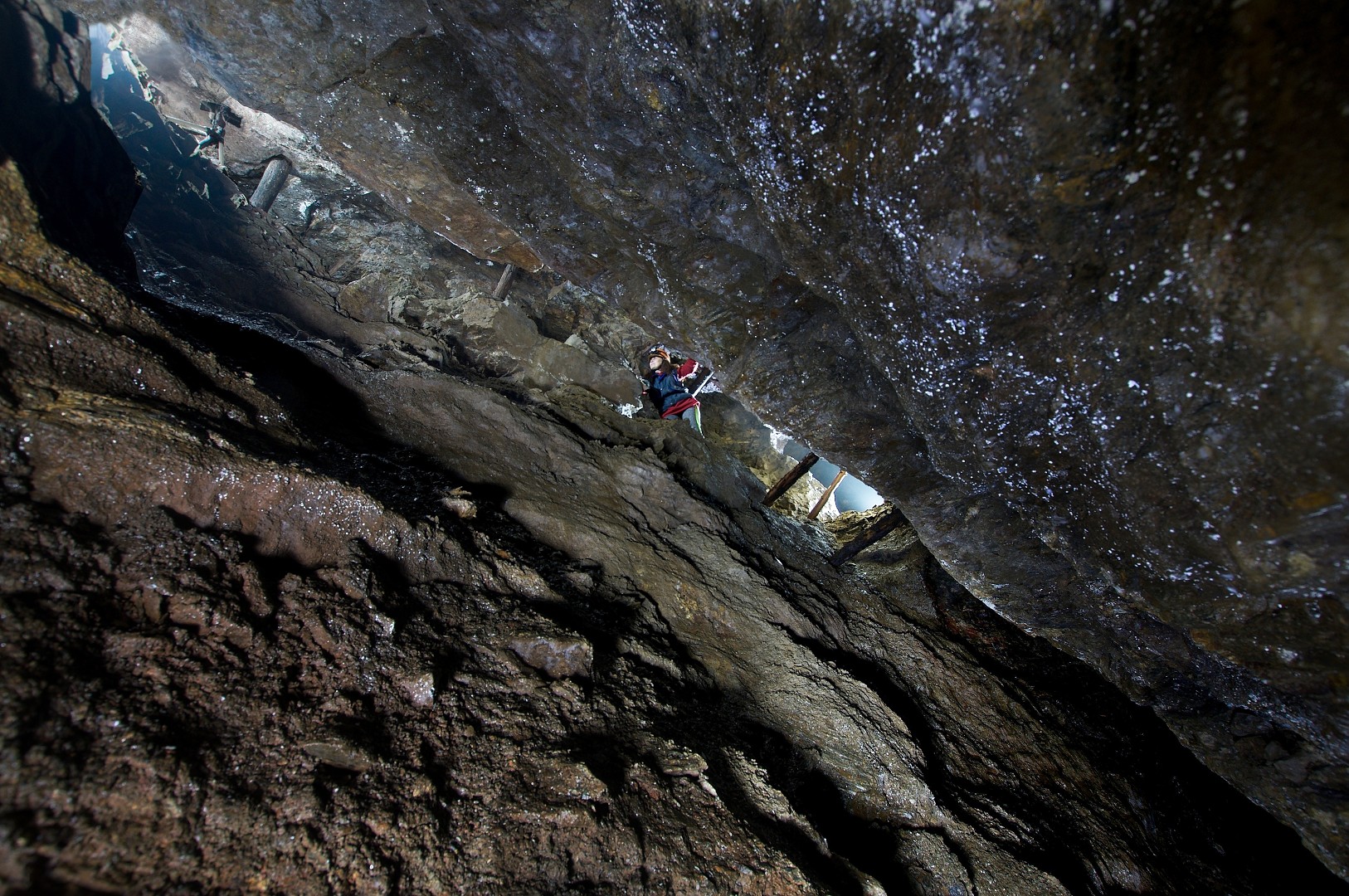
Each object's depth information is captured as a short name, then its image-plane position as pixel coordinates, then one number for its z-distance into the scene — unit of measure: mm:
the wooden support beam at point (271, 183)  8773
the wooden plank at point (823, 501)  7981
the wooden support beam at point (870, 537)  5238
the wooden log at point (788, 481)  6441
